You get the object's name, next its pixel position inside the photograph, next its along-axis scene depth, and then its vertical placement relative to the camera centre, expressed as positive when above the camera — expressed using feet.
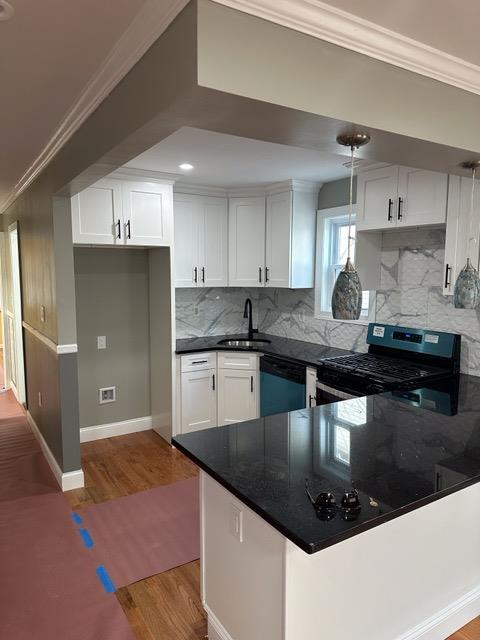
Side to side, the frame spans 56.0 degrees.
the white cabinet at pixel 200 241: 13.43 +1.01
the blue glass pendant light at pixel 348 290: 5.20 -0.18
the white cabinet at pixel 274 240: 13.10 +1.04
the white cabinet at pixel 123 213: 11.36 +1.58
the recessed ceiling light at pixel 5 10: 4.34 +2.59
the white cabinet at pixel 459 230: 8.22 +0.82
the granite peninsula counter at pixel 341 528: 4.69 -3.01
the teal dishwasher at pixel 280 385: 11.46 -2.96
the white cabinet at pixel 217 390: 13.17 -3.41
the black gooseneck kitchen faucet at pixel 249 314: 15.11 -1.35
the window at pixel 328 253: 13.05 +0.62
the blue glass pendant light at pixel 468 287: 6.65 -0.18
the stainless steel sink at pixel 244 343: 14.19 -2.18
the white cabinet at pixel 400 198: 8.87 +1.61
